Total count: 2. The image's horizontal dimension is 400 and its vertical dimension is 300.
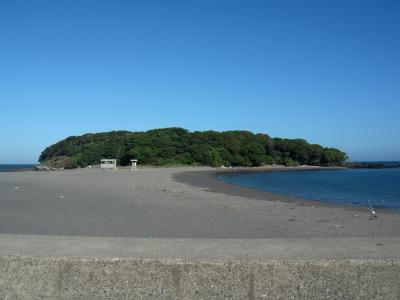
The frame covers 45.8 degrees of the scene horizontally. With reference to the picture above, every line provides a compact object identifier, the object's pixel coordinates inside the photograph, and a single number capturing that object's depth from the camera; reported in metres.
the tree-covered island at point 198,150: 108.69
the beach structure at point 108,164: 75.62
